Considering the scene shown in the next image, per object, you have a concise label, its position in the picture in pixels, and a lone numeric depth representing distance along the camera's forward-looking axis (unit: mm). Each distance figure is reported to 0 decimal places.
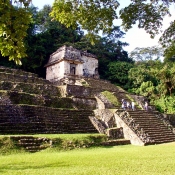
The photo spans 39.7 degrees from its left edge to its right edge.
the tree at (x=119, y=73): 29016
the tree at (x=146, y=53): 41356
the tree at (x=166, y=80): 24406
